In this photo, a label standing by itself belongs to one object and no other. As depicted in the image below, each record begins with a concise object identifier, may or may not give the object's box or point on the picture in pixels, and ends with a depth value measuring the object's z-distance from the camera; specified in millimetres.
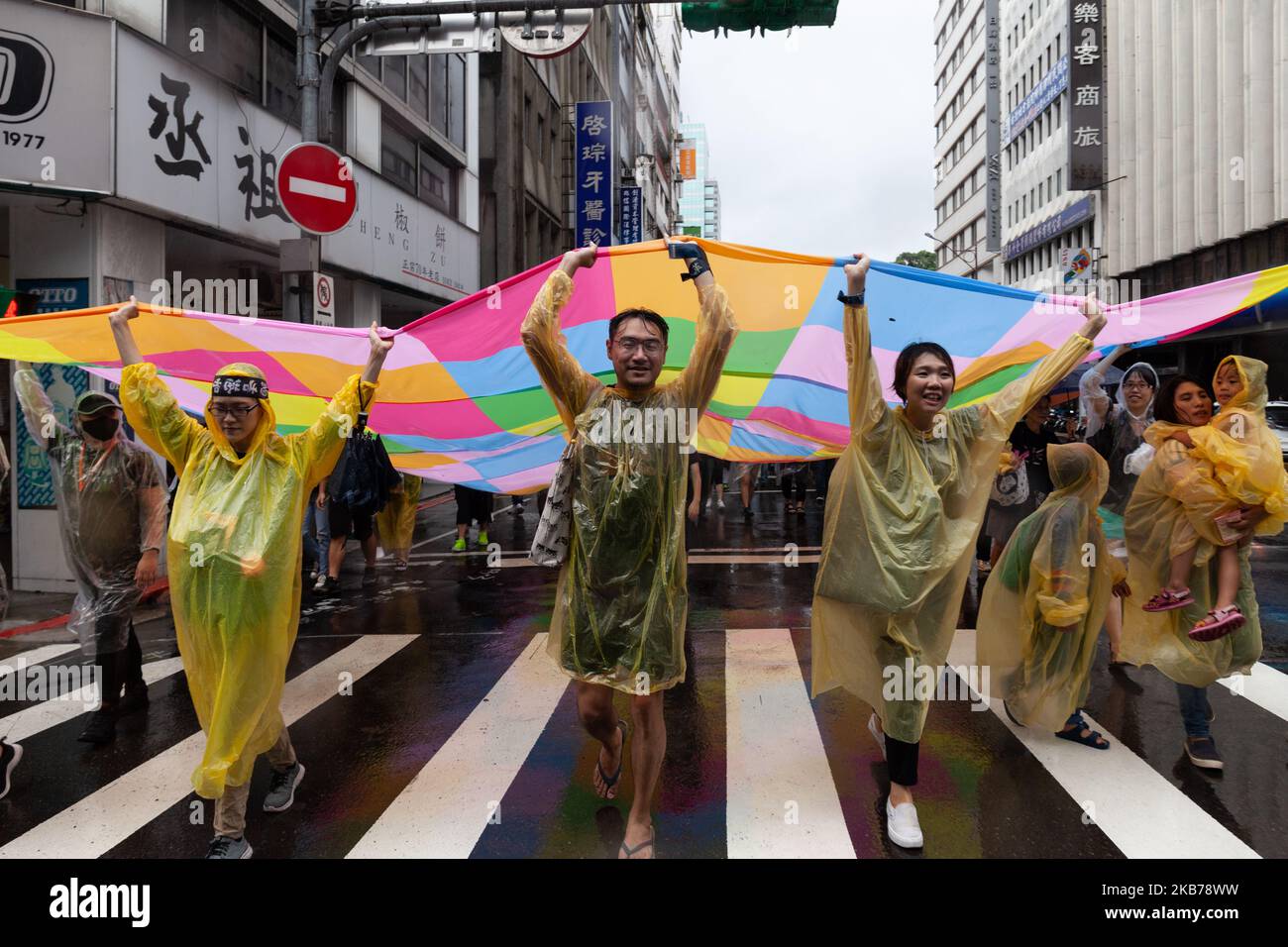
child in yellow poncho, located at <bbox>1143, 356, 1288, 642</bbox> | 3916
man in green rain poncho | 3201
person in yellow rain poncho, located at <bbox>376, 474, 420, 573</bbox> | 9172
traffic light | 7250
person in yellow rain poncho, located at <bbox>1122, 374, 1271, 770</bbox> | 4020
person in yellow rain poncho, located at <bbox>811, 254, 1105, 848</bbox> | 3445
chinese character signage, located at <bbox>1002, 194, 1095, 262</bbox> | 35969
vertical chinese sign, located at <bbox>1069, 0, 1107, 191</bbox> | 32875
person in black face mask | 4742
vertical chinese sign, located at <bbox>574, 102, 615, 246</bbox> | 27453
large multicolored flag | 4441
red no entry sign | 7637
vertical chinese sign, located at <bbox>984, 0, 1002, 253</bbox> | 49344
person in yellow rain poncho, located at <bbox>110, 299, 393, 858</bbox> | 3207
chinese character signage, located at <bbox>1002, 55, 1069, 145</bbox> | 37906
